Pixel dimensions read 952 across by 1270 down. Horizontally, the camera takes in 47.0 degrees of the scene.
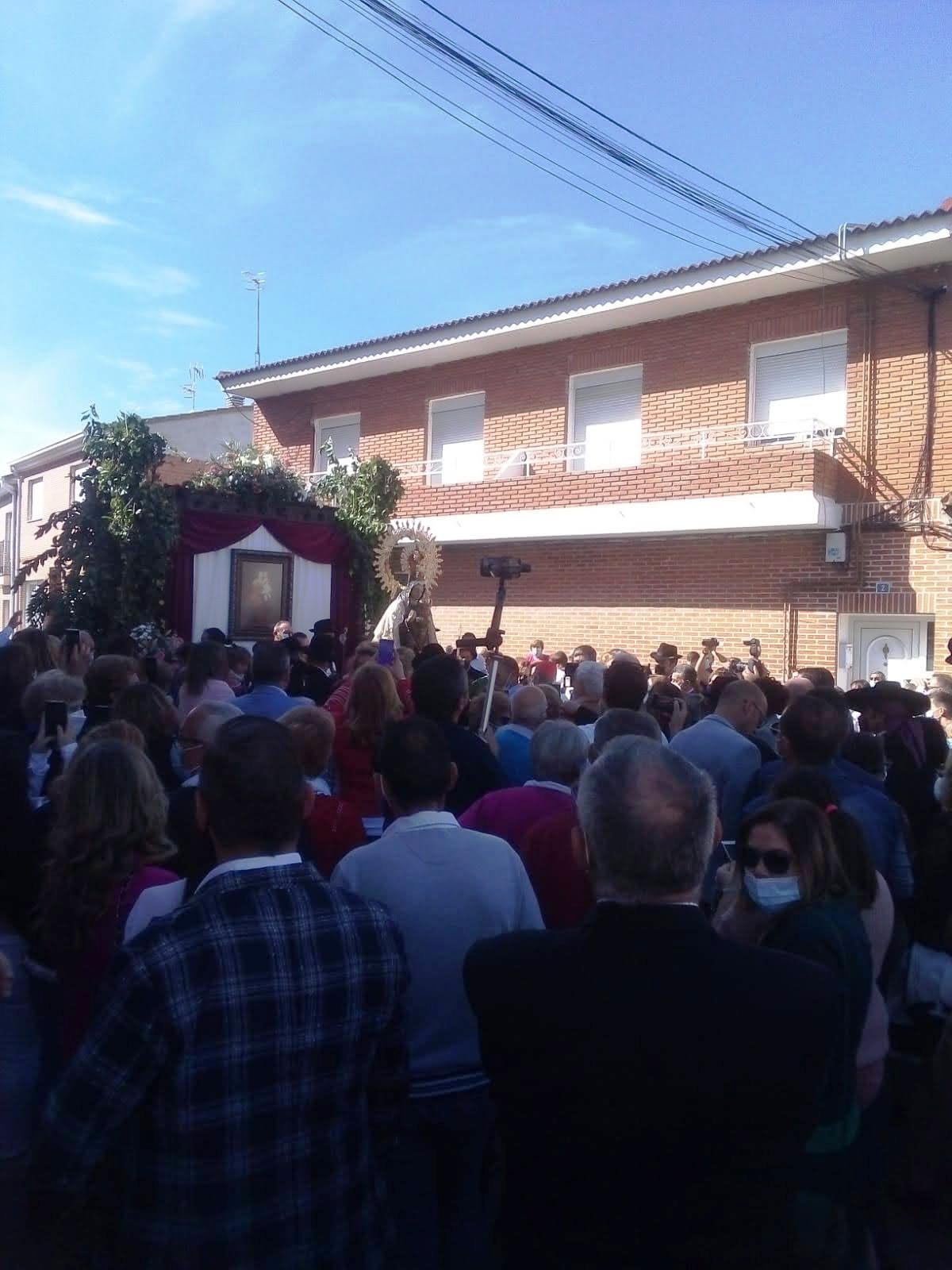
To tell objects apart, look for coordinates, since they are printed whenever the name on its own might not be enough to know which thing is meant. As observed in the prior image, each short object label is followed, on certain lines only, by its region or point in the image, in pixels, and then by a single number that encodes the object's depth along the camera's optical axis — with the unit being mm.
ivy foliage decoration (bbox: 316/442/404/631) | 12836
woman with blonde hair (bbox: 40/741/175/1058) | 2674
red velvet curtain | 11148
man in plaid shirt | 1886
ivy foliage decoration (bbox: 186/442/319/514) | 11820
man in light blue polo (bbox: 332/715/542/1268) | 2629
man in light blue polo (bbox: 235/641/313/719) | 5207
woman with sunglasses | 2572
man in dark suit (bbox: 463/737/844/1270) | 1654
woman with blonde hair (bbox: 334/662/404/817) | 4664
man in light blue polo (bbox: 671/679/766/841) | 4938
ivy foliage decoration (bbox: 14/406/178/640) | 10469
